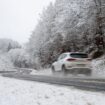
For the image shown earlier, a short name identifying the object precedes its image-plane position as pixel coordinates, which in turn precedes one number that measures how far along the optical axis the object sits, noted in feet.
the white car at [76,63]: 74.74
